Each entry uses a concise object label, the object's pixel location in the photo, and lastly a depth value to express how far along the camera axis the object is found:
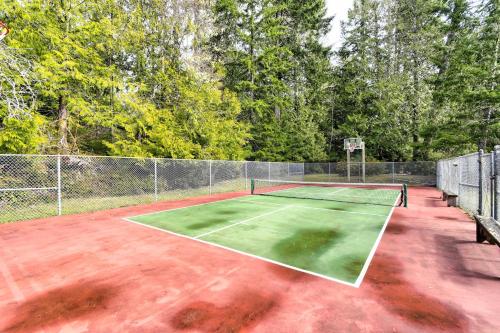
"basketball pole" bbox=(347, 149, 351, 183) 24.00
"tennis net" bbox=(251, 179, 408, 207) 13.23
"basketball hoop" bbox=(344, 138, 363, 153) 24.62
